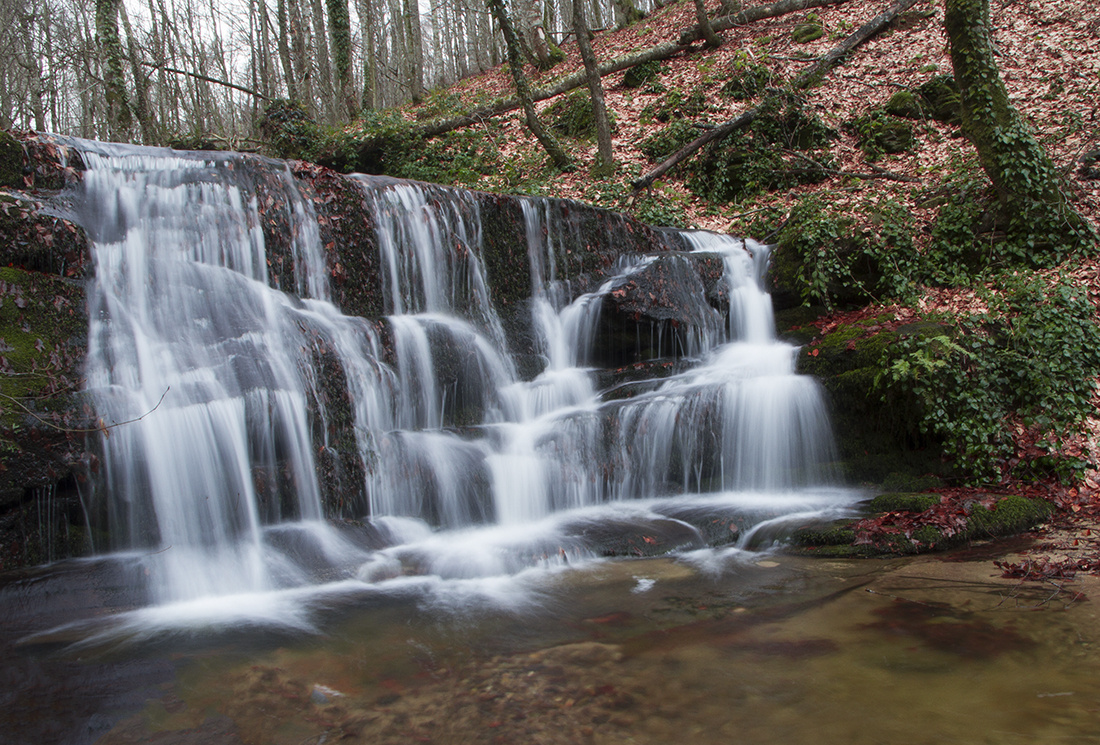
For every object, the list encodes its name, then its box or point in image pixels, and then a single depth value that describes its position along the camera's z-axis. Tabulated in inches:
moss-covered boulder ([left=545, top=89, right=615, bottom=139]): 692.1
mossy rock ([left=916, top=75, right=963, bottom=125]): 525.3
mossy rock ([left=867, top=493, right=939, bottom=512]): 231.3
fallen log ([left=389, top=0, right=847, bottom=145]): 754.8
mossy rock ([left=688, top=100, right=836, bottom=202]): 534.9
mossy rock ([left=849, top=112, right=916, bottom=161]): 519.2
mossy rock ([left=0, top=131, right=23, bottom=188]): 272.2
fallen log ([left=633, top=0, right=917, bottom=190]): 540.0
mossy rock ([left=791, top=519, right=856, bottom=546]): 219.5
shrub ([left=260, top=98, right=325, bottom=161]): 608.4
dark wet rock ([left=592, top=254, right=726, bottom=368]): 362.6
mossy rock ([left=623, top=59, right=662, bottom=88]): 745.0
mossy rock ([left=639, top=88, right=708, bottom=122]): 650.8
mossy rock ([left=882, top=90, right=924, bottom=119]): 536.4
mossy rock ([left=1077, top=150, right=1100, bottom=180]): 393.7
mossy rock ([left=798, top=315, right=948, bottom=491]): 272.7
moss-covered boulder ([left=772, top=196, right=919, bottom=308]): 370.3
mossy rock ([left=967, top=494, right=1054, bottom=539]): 217.3
